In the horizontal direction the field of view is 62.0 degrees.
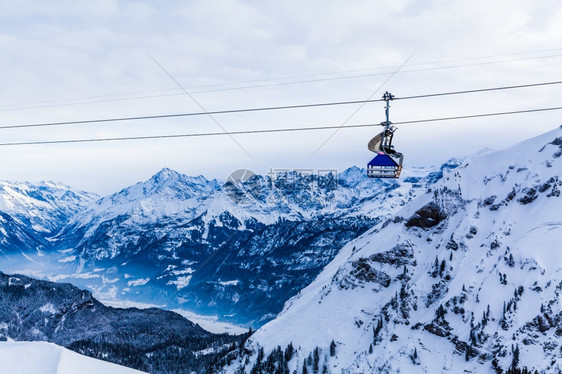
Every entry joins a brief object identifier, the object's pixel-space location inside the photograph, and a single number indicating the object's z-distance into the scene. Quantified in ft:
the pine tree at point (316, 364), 639.03
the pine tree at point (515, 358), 532.73
